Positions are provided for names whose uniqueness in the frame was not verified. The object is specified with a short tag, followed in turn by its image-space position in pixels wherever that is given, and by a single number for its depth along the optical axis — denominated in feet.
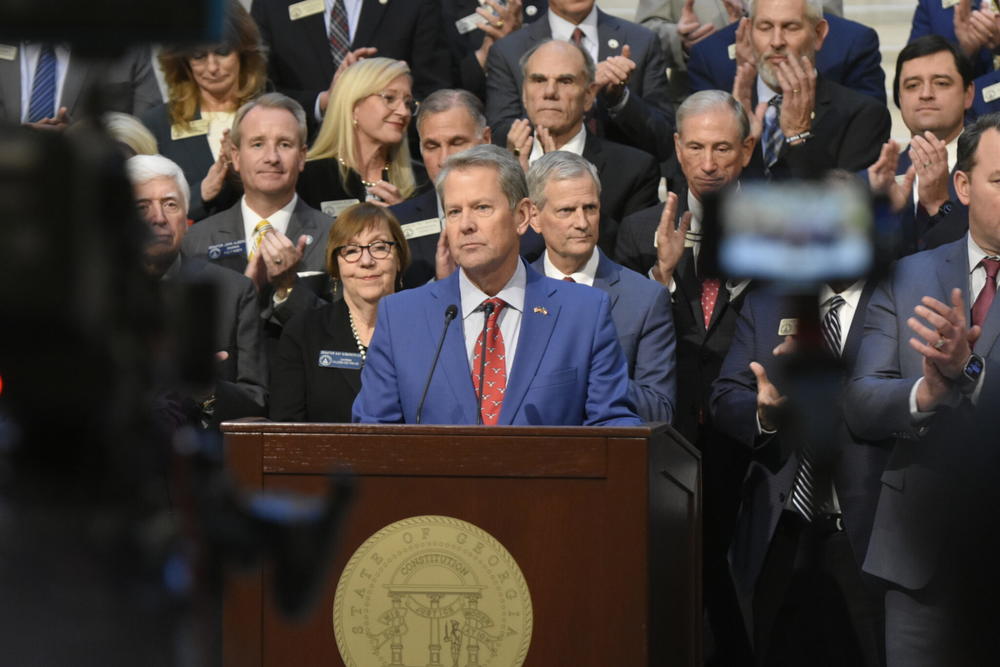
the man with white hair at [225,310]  30.17
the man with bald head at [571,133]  38.01
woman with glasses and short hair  29.91
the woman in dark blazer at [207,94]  39.93
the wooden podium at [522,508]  20.81
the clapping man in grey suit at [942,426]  23.00
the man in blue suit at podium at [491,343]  24.71
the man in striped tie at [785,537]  28.48
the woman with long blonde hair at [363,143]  38.45
